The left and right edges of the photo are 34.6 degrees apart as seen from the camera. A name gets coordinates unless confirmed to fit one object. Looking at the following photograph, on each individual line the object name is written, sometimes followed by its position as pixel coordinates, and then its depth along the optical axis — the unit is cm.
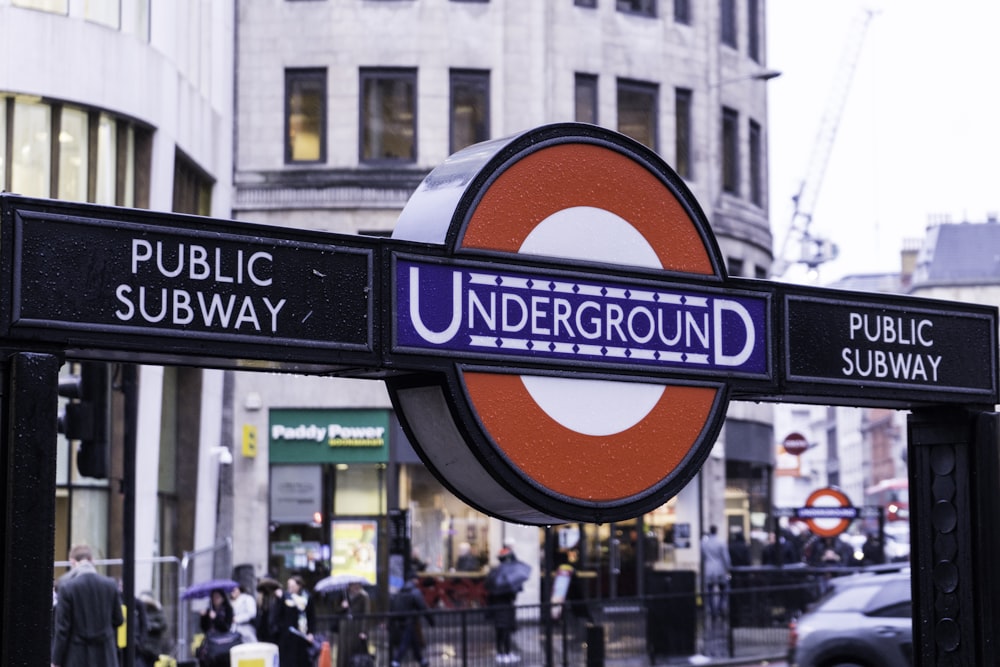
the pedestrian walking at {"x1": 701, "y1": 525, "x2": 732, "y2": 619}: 2659
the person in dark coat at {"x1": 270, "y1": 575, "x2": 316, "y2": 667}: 1691
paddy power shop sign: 3012
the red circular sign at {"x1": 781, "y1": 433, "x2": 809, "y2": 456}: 3095
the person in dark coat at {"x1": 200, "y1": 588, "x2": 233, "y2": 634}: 1767
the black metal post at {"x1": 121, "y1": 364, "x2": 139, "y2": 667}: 1089
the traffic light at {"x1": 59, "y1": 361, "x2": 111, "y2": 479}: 1024
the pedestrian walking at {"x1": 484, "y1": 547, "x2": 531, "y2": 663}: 2341
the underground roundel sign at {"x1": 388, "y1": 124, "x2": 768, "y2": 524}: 359
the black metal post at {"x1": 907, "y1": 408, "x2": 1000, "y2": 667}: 463
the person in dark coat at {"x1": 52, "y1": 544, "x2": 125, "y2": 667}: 1216
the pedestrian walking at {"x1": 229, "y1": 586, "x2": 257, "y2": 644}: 1753
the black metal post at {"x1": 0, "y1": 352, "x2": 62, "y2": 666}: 308
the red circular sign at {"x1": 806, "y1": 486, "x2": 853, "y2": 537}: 2780
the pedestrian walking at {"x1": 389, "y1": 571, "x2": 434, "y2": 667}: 1964
